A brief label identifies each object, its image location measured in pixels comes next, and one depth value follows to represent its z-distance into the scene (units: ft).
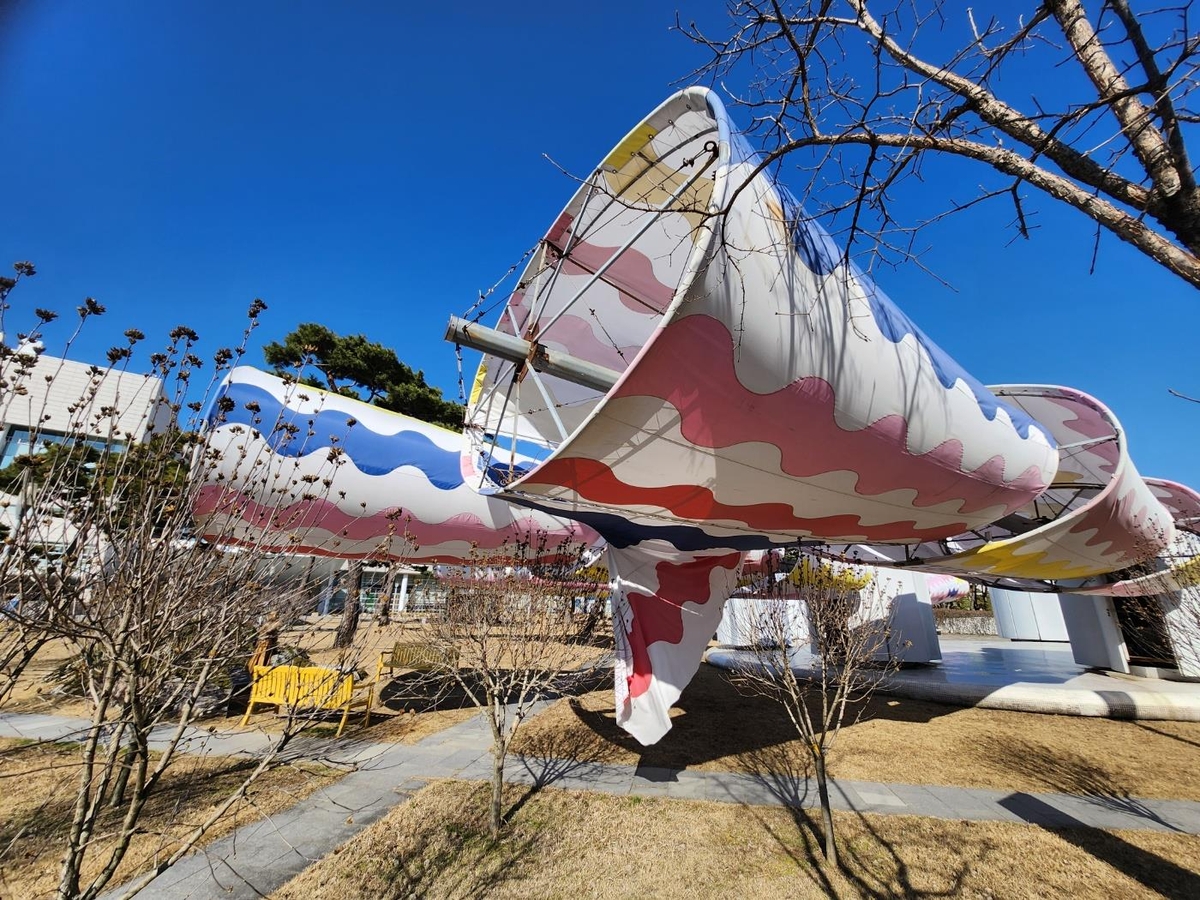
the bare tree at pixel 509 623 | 17.93
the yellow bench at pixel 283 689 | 20.63
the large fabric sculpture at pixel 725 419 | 10.09
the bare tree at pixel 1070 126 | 6.57
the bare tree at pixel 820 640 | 16.70
